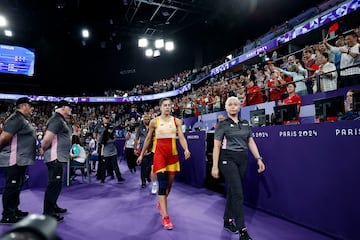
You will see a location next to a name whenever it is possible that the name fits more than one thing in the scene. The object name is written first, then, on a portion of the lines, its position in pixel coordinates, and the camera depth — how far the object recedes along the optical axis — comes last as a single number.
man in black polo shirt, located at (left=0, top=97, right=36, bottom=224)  3.60
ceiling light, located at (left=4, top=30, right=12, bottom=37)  18.40
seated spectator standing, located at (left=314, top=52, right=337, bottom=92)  5.39
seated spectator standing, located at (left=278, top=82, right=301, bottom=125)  5.21
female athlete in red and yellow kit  3.46
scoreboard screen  20.48
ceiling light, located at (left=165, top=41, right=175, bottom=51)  20.34
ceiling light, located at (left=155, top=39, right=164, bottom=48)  20.44
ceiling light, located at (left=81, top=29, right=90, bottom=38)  18.21
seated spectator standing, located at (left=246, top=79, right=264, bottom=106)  7.51
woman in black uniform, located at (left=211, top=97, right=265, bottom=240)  3.07
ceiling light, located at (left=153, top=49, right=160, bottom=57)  21.66
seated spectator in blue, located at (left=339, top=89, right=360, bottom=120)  3.16
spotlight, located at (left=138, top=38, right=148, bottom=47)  20.39
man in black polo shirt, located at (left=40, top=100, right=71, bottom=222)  3.56
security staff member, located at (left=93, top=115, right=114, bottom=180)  6.96
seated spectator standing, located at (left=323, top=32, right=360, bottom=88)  5.00
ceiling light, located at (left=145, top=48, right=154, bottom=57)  21.65
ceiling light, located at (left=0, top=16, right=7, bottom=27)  15.09
